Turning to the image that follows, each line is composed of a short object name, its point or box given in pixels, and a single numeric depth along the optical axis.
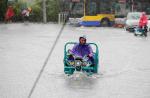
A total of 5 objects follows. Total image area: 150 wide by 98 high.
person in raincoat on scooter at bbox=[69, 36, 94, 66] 16.61
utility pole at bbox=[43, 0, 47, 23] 59.02
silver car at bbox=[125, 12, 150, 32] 45.28
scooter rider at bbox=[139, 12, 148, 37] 38.31
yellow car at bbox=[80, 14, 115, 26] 54.42
